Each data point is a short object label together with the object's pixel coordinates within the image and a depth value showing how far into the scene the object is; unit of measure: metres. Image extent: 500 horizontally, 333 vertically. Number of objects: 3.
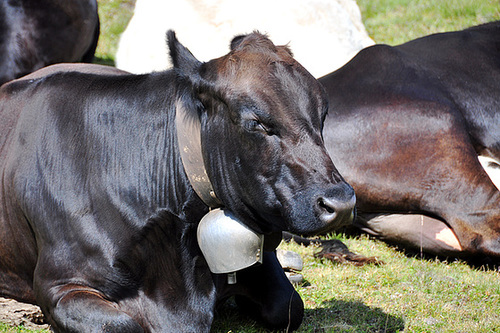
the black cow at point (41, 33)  14.20
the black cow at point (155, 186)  6.42
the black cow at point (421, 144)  10.49
